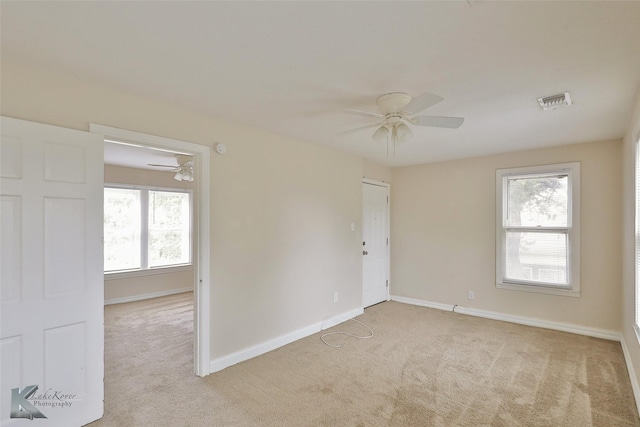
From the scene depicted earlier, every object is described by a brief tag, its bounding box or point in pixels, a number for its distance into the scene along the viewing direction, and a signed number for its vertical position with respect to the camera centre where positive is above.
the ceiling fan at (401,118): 2.22 +0.74
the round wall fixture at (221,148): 2.98 +0.62
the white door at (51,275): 1.90 -0.40
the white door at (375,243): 5.11 -0.51
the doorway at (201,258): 2.87 -0.41
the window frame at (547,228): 3.96 -0.20
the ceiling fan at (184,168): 4.36 +0.68
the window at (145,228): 5.52 -0.28
